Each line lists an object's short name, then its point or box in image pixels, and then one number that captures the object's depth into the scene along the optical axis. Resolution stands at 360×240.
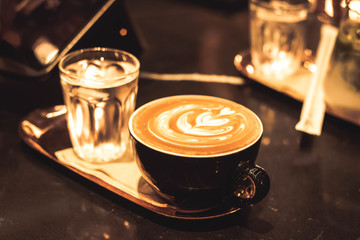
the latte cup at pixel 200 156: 0.46
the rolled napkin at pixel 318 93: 0.71
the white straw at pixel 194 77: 0.87
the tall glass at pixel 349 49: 0.64
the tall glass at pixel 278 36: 0.81
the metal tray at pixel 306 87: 0.69
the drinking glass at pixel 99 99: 0.57
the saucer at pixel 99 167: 0.51
